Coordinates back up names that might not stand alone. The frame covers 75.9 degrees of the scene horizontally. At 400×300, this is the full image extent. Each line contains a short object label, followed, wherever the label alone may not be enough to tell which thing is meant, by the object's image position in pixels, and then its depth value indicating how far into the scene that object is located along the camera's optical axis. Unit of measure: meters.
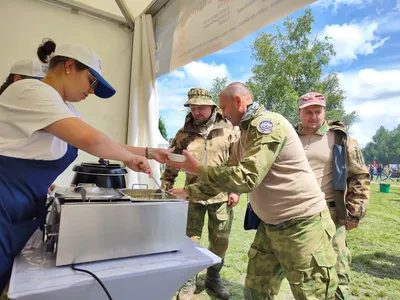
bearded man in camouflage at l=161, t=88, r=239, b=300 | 2.06
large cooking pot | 1.22
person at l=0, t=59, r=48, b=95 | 1.56
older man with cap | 1.72
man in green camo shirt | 1.13
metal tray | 1.01
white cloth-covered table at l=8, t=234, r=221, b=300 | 0.65
